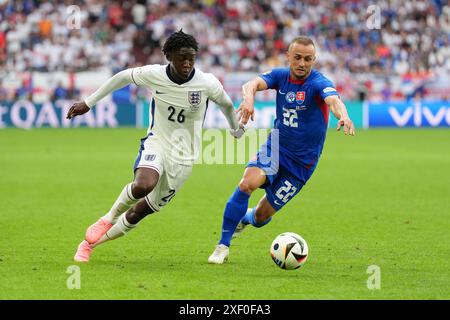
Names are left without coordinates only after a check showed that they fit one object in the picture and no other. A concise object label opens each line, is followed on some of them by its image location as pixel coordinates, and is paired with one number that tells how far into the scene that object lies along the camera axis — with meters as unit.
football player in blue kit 17.47
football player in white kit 17.36
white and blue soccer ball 16.39
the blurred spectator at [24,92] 59.81
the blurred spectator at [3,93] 59.81
